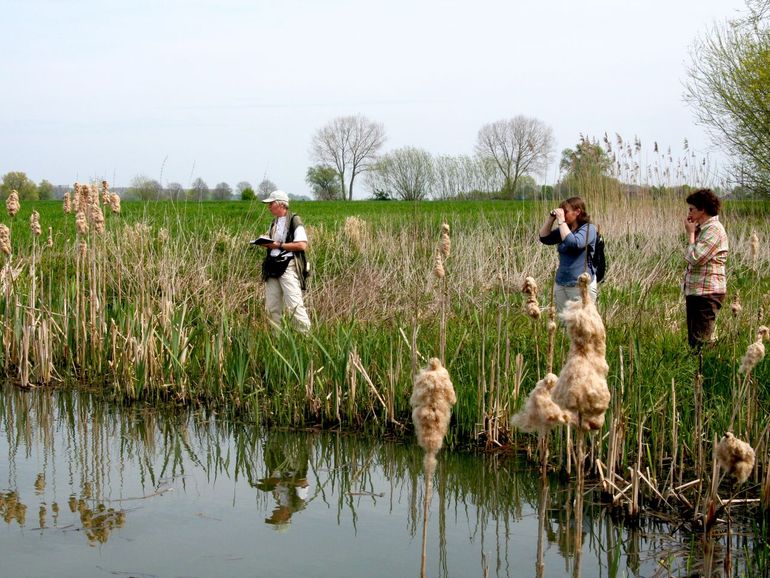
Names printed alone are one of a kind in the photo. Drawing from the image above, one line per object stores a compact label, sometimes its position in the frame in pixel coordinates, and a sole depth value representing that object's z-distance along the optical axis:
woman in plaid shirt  6.60
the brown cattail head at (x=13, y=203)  7.56
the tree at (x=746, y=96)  19.72
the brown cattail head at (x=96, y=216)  7.50
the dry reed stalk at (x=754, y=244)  6.85
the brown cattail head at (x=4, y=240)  7.41
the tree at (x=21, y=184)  43.81
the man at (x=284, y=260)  8.55
